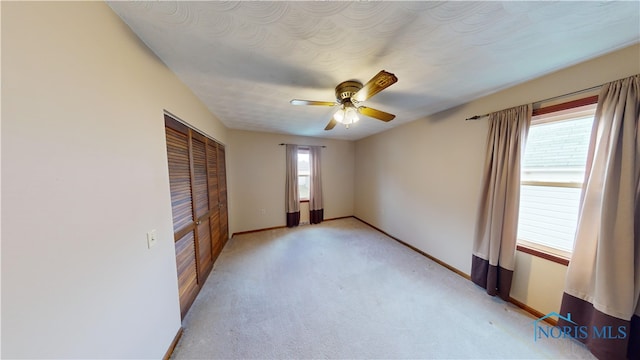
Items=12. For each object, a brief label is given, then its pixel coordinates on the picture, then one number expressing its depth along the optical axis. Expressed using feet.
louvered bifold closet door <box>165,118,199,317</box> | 5.01
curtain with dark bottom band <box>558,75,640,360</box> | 3.80
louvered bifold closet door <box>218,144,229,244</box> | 9.40
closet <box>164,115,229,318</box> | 5.16
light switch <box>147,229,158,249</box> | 3.81
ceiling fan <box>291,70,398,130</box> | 4.00
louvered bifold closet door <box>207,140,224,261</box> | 7.91
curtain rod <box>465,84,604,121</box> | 4.35
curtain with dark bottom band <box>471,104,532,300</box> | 5.56
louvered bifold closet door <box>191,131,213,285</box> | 6.45
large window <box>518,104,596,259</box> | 4.70
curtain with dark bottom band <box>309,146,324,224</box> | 13.06
